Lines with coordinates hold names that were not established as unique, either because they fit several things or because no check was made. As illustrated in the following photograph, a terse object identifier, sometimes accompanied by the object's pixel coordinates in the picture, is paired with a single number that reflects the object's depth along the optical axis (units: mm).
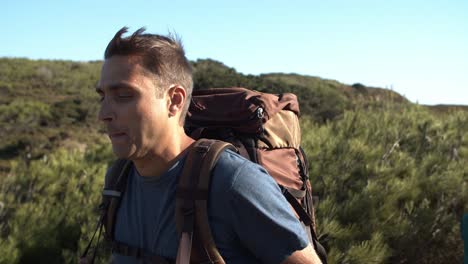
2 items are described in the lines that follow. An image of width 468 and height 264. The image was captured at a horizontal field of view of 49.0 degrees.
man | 1373
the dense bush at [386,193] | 4066
